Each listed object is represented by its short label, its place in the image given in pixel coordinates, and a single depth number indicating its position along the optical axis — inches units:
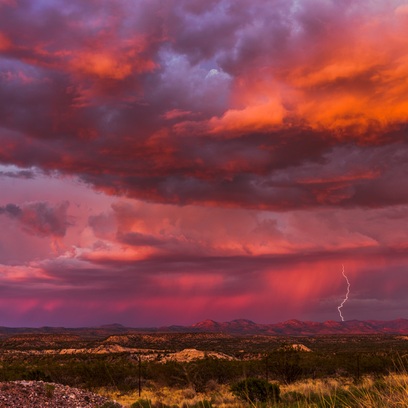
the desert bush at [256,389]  1000.7
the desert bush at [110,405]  889.5
